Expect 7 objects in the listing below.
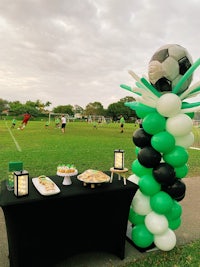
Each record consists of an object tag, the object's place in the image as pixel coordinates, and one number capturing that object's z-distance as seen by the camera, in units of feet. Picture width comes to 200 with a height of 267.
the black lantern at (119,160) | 10.20
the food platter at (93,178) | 8.89
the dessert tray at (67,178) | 9.12
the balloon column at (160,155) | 9.29
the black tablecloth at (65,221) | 7.74
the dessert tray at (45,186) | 8.01
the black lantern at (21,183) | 7.81
